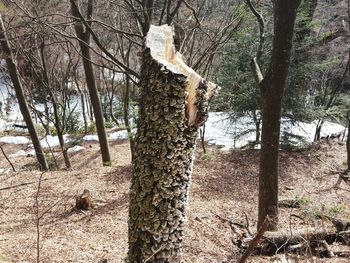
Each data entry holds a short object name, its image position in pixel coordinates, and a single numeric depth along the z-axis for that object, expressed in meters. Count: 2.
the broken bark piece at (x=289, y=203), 5.98
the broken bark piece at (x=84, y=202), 5.24
